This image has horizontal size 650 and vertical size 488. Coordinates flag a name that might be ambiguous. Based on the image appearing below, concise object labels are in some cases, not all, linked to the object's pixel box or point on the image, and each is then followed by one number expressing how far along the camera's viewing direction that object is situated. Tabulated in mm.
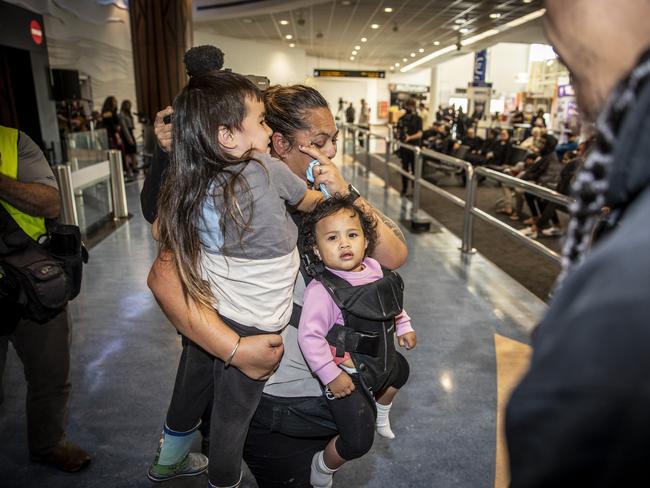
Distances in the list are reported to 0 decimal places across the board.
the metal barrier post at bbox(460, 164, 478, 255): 5293
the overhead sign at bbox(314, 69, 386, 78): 30000
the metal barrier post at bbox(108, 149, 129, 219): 7004
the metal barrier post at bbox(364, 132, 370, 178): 10792
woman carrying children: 1236
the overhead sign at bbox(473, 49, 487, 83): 23281
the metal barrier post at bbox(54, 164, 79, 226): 5273
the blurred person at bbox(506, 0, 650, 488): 358
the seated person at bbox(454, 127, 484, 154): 12625
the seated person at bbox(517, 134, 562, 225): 7656
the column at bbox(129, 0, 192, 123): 9562
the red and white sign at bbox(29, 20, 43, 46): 8031
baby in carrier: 1294
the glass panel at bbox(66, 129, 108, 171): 6223
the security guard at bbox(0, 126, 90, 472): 1978
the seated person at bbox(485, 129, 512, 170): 11156
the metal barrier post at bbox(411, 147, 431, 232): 6418
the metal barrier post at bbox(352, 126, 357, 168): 12311
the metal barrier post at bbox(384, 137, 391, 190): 8774
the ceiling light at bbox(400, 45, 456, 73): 24047
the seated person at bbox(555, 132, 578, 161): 9520
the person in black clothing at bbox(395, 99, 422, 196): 10797
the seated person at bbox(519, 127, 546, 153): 9922
